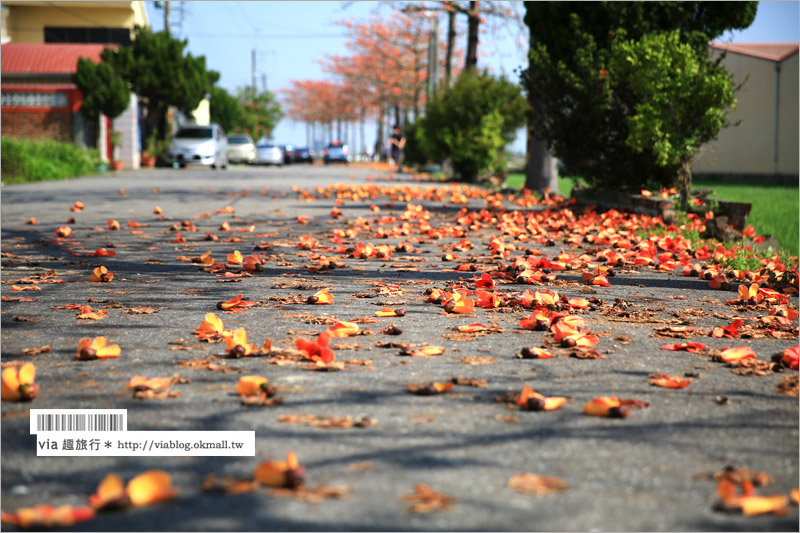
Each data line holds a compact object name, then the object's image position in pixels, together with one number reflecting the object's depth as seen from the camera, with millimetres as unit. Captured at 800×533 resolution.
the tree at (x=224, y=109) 54344
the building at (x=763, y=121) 24594
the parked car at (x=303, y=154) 62581
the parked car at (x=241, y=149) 50250
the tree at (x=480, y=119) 21772
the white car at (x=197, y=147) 33469
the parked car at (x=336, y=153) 59625
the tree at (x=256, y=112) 71188
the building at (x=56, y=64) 29578
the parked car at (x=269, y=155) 48406
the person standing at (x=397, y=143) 47850
